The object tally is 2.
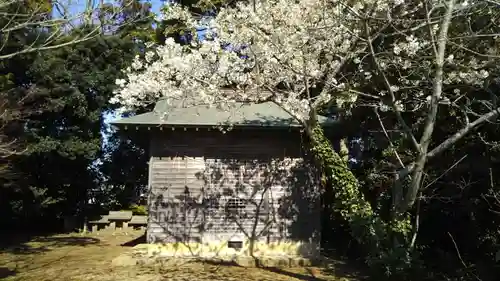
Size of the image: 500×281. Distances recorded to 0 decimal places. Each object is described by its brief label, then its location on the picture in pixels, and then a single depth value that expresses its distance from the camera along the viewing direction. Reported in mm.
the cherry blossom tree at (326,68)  7051
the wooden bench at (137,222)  16594
